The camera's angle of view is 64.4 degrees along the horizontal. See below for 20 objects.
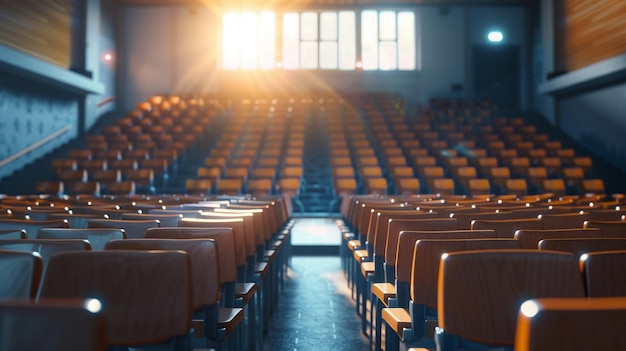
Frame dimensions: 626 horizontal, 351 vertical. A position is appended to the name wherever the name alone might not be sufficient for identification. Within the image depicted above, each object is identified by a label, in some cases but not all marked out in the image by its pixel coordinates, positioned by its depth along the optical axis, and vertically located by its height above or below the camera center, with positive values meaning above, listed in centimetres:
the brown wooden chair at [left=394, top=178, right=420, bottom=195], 693 +4
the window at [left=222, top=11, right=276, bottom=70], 1300 +388
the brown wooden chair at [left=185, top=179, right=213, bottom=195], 695 +4
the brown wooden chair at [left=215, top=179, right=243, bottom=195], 694 +4
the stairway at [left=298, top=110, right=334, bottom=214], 738 +29
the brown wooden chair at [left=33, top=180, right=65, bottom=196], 647 +1
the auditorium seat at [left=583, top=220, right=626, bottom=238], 206 -16
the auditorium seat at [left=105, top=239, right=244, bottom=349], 144 -23
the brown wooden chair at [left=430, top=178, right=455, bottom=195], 694 +4
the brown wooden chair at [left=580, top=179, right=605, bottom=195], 695 +4
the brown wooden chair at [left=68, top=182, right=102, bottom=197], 645 +0
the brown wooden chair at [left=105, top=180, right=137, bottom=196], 663 +1
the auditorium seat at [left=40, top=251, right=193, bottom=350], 113 -23
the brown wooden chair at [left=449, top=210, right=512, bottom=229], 246 -14
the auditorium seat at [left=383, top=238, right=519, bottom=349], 147 -25
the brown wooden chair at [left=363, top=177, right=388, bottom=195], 702 +6
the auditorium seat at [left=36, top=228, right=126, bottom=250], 177 -16
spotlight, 1234 +379
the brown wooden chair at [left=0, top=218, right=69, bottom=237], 209 -15
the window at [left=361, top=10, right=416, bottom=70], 1278 +383
